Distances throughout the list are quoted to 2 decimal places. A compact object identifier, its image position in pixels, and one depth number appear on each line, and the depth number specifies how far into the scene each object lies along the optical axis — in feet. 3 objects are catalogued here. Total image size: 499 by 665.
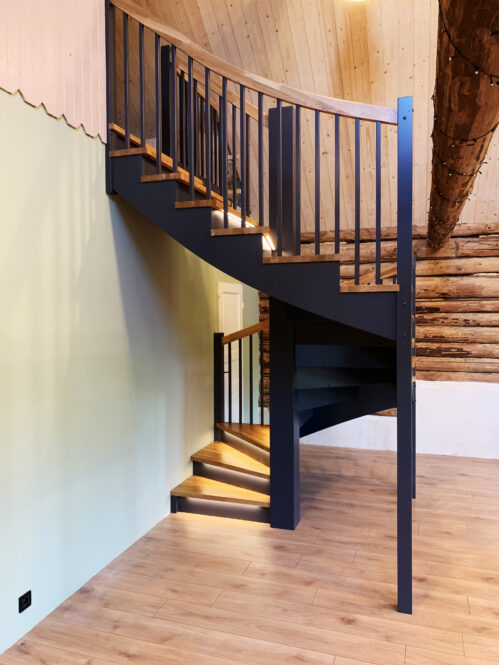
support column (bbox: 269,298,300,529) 11.93
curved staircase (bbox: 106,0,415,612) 8.83
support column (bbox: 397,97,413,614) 8.59
